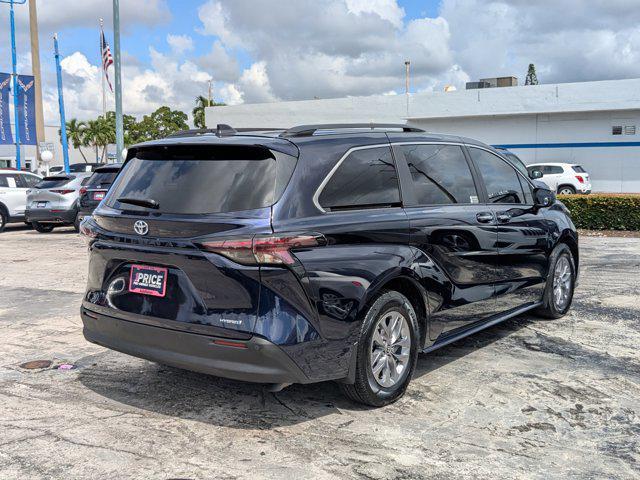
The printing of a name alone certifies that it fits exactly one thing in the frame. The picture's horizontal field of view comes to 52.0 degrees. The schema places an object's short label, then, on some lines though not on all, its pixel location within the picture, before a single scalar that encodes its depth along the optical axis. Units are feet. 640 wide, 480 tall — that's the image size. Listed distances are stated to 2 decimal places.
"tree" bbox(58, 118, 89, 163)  252.83
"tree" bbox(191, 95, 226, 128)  236.69
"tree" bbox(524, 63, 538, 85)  288.51
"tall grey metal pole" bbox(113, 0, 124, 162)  61.62
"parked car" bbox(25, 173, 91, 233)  53.57
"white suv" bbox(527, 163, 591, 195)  85.05
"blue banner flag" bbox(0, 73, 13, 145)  103.33
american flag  94.94
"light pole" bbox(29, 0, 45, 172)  182.20
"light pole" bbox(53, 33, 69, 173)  117.98
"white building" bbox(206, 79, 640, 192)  93.04
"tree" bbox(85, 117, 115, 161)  249.55
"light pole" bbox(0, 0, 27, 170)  107.11
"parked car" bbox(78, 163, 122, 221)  47.67
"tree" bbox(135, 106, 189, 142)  240.32
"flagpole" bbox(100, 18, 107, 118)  164.32
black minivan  12.21
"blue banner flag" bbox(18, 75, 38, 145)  107.24
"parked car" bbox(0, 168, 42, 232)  57.98
